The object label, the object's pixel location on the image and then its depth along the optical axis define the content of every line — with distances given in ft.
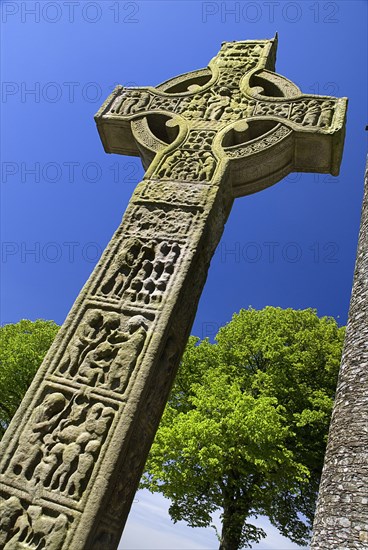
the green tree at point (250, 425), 43.50
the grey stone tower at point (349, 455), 27.37
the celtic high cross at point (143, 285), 7.73
